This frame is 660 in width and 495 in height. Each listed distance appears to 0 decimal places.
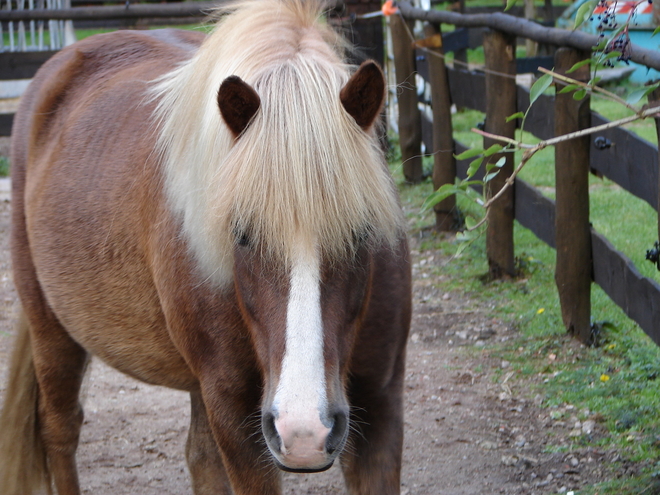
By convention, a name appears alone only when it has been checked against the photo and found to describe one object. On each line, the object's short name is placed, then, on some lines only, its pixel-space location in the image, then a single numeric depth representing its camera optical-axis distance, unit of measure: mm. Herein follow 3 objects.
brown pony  3250
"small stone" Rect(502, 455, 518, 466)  6003
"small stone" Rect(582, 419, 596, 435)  6223
